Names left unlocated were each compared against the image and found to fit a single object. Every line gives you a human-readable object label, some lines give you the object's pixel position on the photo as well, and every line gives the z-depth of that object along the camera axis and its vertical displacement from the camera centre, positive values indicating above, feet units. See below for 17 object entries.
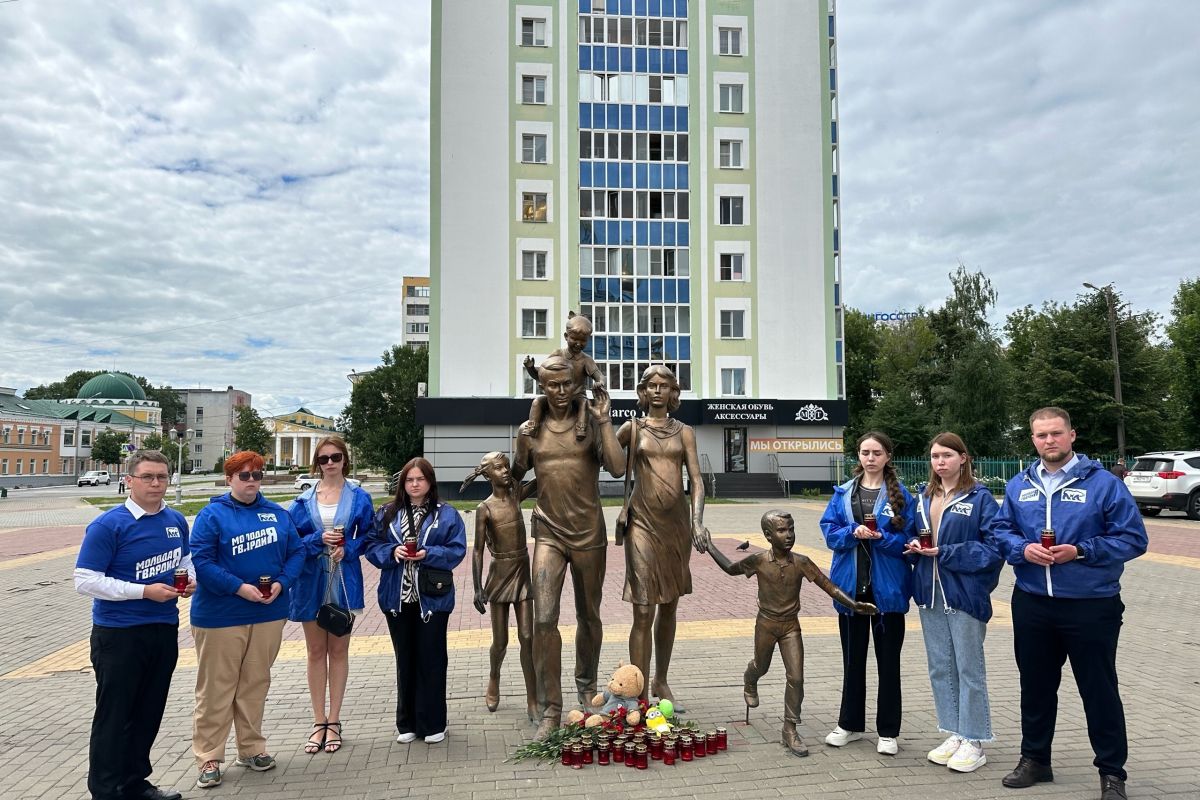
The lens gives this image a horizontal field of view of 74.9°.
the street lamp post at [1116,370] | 95.81 +8.93
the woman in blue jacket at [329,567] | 16.19 -2.55
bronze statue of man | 16.63 -1.62
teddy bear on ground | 16.11 -5.36
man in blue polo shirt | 13.16 -3.07
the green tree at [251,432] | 250.98 +4.47
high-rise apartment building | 109.40 +35.31
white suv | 68.74 -3.60
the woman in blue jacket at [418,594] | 16.44 -3.12
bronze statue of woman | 16.85 -1.46
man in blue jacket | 13.48 -2.47
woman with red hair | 14.58 -3.18
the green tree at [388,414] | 150.10 +6.36
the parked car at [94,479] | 206.69 -8.82
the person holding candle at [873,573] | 15.62 -2.61
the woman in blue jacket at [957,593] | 14.90 -2.91
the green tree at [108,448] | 264.93 -0.54
